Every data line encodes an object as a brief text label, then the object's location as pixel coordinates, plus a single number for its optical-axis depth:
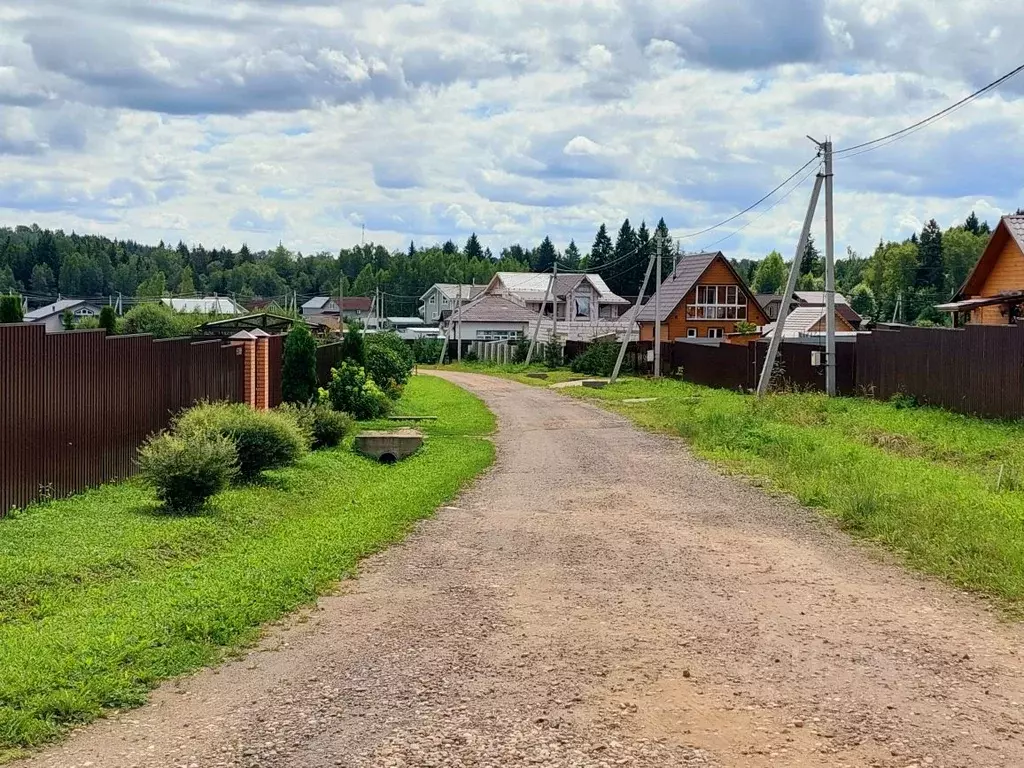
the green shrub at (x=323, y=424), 17.86
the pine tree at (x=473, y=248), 161.12
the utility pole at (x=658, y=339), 40.12
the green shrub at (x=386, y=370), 28.83
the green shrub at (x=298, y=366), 21.06
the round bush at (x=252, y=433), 12.94
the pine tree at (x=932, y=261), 94.44
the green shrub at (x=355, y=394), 24.42
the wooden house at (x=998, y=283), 26.77
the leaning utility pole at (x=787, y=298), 25.67
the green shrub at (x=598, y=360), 47.09
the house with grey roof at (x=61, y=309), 78.06
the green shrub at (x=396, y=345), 33.25
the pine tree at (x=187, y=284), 131.25
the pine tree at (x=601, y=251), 101.31
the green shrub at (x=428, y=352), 68.94
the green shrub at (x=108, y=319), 34.50
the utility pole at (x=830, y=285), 25.39
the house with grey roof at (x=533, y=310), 78.88
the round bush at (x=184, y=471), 10.73
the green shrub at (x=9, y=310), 29.98
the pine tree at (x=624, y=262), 96.44
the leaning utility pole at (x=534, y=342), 57.10
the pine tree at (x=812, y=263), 115.72
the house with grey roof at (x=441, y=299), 99.88
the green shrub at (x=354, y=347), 27.64
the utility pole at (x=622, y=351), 41.00
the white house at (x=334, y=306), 128.12
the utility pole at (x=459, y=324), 68.14
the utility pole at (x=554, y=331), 57.39
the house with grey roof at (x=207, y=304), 83.47
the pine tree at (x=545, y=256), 142.50
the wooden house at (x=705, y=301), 56.47
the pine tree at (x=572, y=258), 147.68
